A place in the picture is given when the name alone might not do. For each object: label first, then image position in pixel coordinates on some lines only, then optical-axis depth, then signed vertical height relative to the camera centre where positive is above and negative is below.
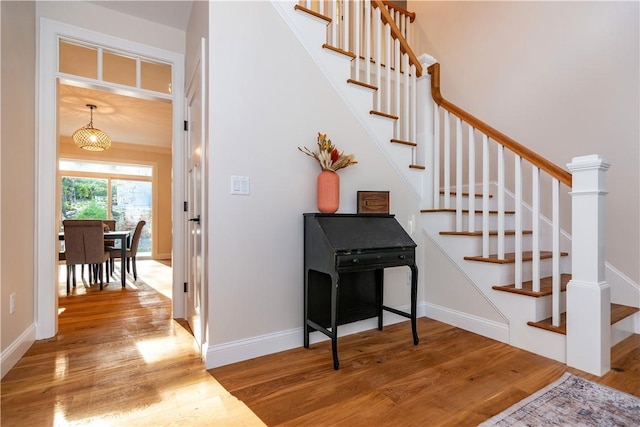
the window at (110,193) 6.99 +0.41
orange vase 2.19 +0.14
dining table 4.42 -0.38
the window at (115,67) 2.54 +1.21
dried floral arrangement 2.22 +0.39
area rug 1.38 -0.90
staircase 1.85 +0.06
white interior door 2.12 +0.08
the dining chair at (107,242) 4.55 -0.48
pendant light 4.75 +1.10
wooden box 2.46 +0.08
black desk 1.93 -0.32
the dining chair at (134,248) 4.77 -0.55
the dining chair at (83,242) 3.87 -0.38
